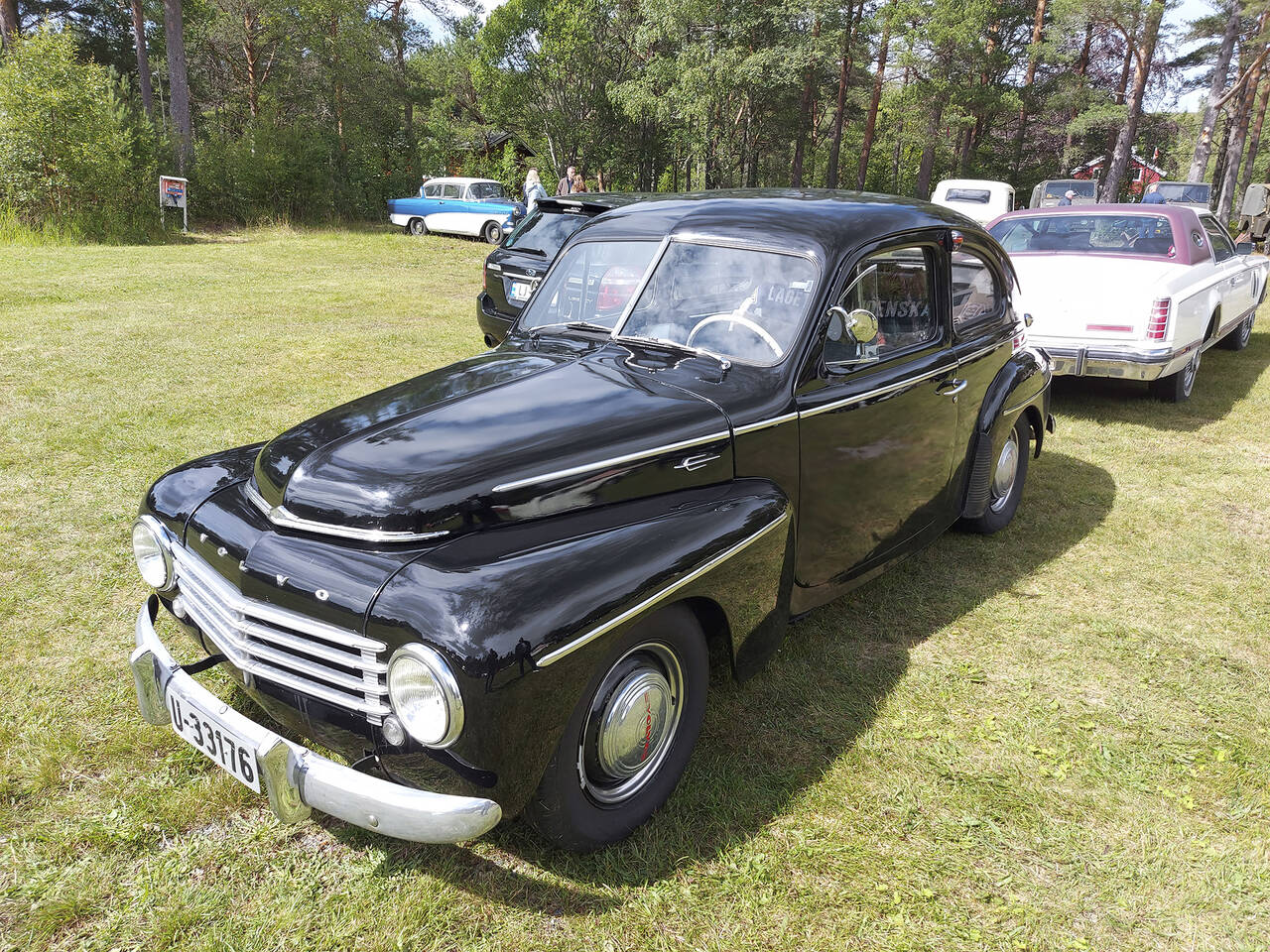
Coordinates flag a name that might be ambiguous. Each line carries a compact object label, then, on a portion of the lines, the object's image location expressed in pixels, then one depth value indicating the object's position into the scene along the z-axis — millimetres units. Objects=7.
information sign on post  18359
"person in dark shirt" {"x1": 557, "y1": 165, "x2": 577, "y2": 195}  17156
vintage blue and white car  20828
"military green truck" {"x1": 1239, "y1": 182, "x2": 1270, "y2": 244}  16484
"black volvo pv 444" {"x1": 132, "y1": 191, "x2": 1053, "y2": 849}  2068
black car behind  8102
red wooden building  37147
